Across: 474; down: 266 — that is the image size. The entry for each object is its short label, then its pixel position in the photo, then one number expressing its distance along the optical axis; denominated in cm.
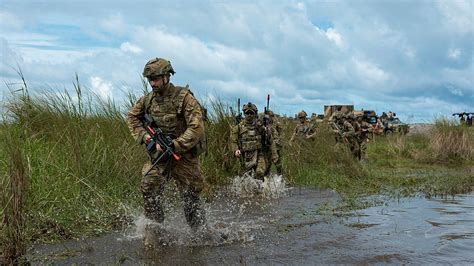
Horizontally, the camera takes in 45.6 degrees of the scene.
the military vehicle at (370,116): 3375
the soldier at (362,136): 1772
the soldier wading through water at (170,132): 620
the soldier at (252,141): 1118
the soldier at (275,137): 1169
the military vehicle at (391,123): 2965
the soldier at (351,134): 1677
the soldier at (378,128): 2979
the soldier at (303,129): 1416
